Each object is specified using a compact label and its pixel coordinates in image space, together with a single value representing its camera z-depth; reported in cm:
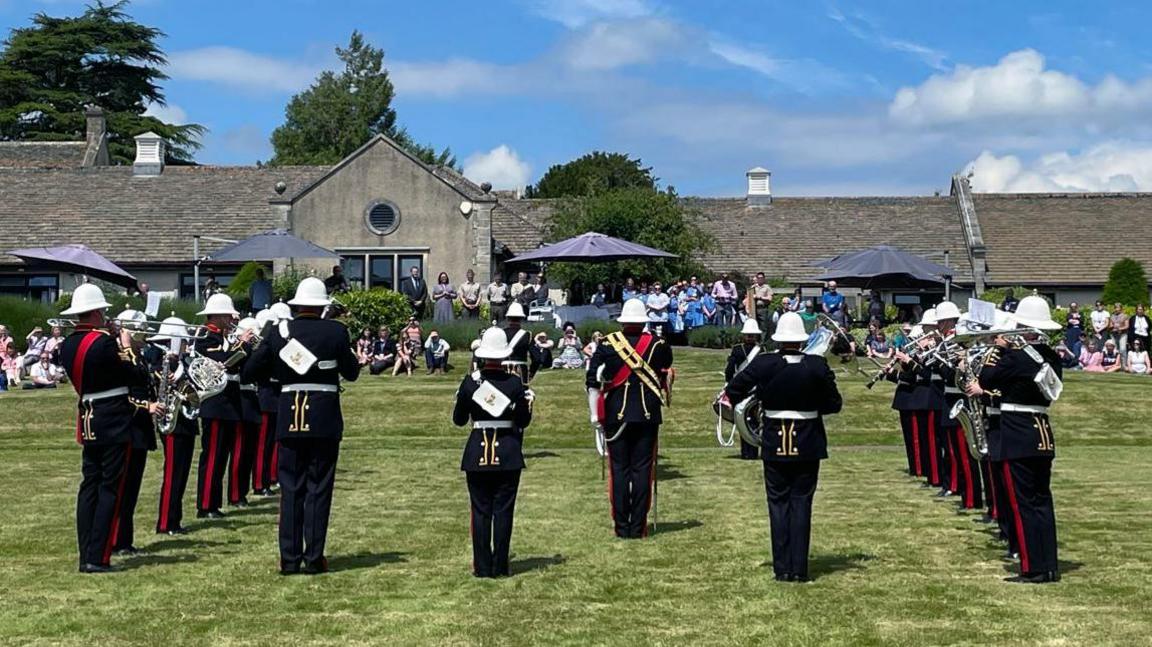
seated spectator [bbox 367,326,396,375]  3181
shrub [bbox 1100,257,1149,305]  4216
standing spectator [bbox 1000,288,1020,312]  2981
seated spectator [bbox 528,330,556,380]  1855
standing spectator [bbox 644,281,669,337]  3322
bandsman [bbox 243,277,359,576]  1196
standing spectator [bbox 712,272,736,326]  3612
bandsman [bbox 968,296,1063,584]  1157
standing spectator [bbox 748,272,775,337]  3303
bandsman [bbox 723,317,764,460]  1977
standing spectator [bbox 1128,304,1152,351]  3391
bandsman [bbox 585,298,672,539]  1403
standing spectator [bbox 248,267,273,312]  3138
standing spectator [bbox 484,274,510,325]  3491
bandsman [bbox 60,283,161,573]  1212
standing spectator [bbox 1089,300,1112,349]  3503
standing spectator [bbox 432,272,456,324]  3566
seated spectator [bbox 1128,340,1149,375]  3372
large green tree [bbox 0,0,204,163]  7031
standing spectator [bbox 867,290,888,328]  3580
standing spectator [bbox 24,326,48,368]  3234
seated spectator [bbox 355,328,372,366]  3231
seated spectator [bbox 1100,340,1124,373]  3416
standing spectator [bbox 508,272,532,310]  3588
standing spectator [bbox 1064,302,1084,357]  3497
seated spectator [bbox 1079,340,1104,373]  3419
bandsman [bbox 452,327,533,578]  1184
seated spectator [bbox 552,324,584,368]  3228
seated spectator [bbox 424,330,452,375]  3152
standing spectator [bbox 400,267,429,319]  3631
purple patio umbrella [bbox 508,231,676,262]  3388
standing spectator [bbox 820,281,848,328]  3372
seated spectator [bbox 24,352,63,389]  3139
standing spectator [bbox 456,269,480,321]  3631
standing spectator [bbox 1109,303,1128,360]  3459
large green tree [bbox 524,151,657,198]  8088
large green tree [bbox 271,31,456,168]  8606
